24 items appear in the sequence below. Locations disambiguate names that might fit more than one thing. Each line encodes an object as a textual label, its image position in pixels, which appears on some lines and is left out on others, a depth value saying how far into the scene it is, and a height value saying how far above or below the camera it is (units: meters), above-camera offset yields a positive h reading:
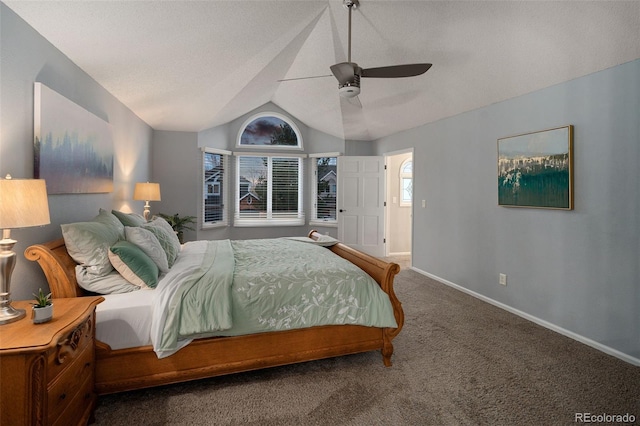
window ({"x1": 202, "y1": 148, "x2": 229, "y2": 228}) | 5.92 +0.46
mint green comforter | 1.99 -0.59
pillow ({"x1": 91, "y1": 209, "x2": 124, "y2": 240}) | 2.41 -0.07
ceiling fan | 2.51 +1.12
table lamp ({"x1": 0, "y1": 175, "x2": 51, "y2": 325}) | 1.42 -0.01
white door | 6.29 +0.16
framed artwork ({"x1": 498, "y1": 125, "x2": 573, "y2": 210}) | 2.97 +0.42
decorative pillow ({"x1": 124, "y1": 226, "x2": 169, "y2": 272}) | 2.38 -0.24
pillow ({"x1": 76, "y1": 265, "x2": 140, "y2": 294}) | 2.02 -0.45
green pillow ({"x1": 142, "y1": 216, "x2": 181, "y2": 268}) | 2.75 -0.24
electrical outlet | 3.64 -0.78
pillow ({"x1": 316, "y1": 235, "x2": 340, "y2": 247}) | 3.52 -0.34
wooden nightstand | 1.22 -0.65
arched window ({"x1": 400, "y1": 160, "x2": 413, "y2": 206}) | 6.66 +0.59
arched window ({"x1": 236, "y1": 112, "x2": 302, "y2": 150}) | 6.43 +1.59
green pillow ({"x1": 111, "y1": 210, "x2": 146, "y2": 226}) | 2.77 -0.07
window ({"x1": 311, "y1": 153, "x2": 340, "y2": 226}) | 6.61 +0.48
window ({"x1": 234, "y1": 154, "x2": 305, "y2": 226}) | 6.43 +0.44
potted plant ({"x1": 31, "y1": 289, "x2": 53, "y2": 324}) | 1.44 -0.45
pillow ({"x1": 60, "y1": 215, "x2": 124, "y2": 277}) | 2.04 -0.24
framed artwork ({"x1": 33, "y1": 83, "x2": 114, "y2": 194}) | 2.14 +0.52
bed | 1.90 -0.93
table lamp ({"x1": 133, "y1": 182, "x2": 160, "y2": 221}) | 4.05 +0.25
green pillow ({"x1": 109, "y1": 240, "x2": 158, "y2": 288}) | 2.07 -0.35
